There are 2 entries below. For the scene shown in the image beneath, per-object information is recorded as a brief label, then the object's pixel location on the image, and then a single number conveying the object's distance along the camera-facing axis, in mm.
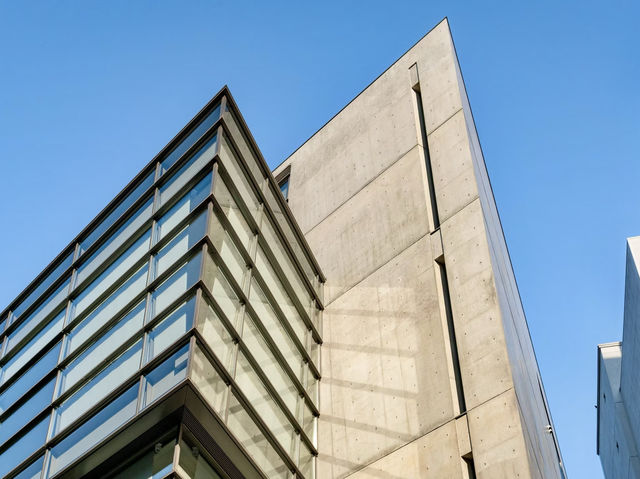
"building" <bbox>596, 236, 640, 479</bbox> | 48406
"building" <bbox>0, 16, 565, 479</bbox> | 13688
